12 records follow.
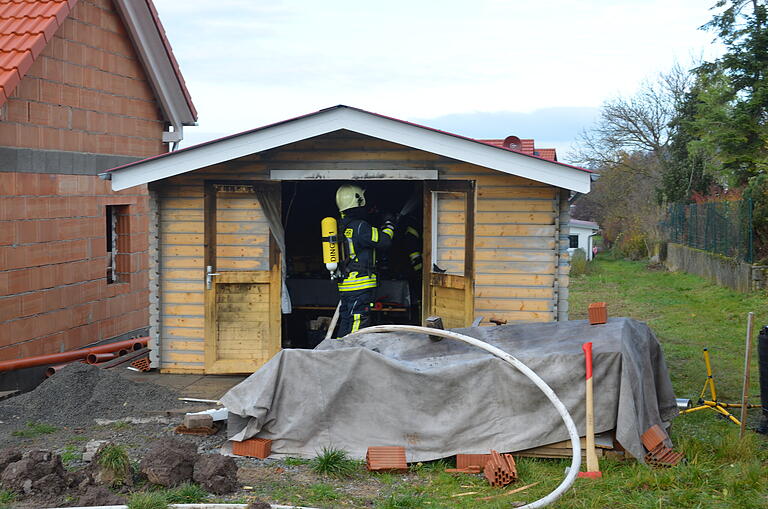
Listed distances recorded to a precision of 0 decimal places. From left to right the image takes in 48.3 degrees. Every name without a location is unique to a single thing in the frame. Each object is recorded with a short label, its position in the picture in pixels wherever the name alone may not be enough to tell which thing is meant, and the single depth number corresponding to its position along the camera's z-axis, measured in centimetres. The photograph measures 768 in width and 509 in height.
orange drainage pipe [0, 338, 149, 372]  1045
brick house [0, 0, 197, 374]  1066
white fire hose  592
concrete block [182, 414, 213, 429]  778
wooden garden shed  945
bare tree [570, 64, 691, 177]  4062
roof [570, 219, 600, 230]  3691
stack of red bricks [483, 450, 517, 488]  646
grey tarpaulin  695
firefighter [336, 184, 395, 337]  1038
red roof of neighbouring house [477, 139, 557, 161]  1291
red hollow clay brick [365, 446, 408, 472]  679
